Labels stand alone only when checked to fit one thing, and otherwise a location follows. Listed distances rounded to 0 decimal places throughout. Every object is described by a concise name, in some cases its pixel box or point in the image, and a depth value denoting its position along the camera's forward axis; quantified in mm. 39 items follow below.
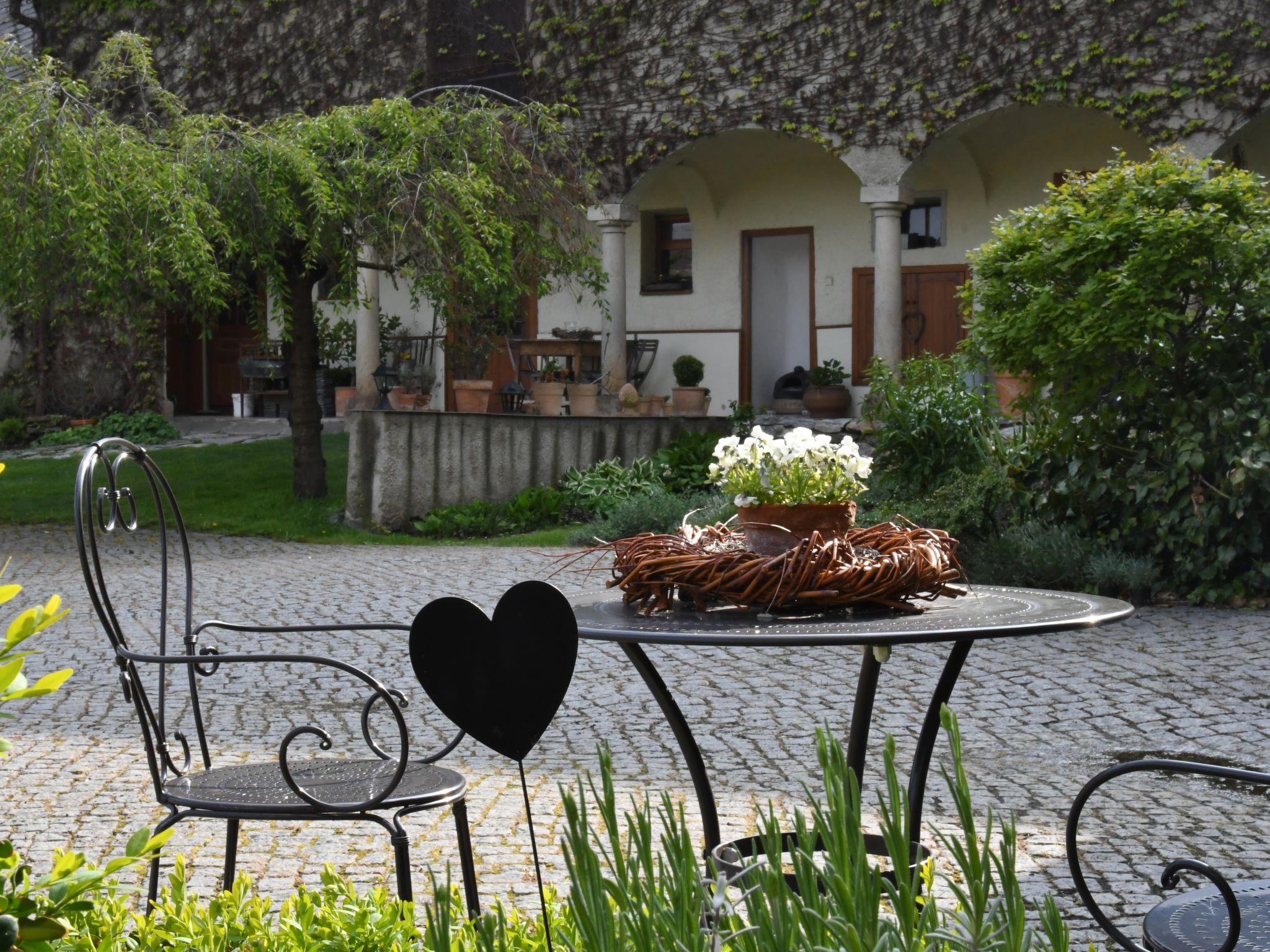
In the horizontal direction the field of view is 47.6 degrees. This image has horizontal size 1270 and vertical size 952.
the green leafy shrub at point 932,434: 9414
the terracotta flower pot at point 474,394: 16406
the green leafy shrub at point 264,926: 2113
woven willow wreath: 2436
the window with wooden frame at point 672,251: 18156
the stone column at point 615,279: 15680
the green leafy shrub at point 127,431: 18453
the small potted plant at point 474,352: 15250
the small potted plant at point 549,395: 15438
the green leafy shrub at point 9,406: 19625
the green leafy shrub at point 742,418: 13164
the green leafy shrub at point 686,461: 12141
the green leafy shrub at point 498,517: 11812
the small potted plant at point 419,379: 17984
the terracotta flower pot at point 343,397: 18625
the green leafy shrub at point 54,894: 1624
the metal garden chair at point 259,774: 2494
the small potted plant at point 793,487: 2619
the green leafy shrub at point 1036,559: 7785
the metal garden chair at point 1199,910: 1805
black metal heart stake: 1799
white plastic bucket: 20188
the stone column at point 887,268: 14281
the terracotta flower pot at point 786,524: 2590
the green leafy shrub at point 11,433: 18938
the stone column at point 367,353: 16672
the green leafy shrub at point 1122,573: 7570
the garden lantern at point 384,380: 17489
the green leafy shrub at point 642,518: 10578
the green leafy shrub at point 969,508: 8523
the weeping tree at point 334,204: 10602
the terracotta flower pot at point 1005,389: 13906
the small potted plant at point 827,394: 15922
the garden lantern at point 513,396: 15656
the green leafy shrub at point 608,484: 11867
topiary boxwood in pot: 16547
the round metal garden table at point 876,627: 2264
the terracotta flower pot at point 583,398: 15500
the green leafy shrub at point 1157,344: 7359
